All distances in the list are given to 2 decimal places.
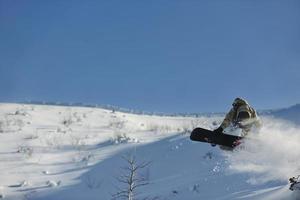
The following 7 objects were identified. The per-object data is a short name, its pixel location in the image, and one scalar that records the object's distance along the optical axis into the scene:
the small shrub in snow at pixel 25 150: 19.61
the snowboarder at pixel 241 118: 12.73
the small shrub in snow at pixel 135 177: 15.18
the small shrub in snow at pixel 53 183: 16.95
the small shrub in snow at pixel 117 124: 23.85
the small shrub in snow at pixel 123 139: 20.01
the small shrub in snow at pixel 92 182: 16.66
